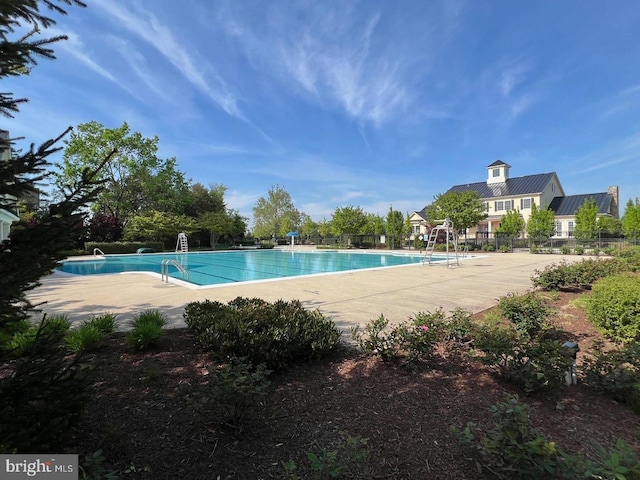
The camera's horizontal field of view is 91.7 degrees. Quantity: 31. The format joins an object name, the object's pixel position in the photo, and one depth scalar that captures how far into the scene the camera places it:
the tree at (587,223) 27.97
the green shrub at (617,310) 4.02
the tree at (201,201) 37.03
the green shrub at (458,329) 4.10
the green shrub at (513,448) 1.71
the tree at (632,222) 24.50
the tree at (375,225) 36.91
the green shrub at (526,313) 4.43
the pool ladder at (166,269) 9.70
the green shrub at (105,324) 4.25
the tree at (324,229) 41.04
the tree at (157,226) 28.78
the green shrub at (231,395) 2.27
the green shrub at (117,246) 25.38
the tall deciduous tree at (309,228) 44.39
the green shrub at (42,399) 1.48
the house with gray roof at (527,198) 36.75
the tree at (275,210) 54.66
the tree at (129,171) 28.78
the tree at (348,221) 33.81
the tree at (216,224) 33.19
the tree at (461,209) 27.71
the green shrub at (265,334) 3.36
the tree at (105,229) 27.59
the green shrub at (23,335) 3.29
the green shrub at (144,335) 3.79
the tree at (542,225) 31.22
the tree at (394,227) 34.03
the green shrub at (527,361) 2.76
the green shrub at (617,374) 2.65
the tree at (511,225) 32.59
